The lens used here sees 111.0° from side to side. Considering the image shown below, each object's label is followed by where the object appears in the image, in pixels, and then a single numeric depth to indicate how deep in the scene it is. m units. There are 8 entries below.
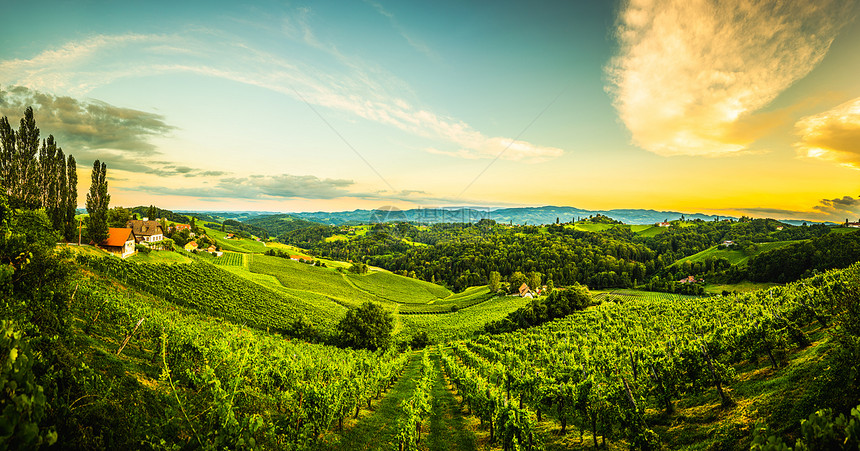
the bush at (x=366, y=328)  37.62
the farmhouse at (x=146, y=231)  63.75
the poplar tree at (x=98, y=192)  52.12
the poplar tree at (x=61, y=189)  41.34
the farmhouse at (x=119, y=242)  44.94
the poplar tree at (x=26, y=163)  35.06
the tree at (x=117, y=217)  65.40
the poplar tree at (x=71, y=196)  42.31
